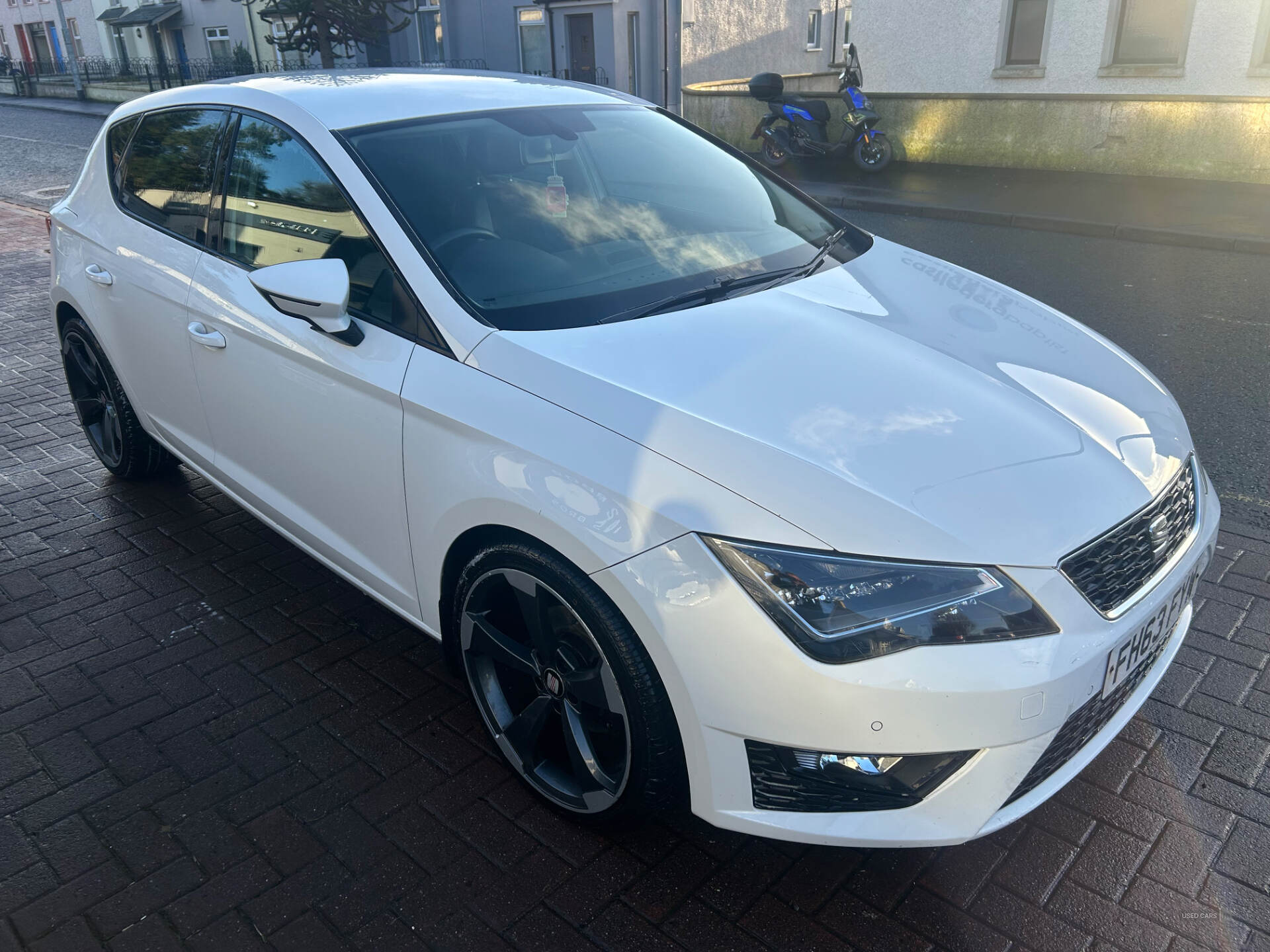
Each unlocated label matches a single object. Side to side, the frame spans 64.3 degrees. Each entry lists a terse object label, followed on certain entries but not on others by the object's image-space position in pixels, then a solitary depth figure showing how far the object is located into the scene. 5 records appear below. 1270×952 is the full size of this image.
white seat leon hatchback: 2.03
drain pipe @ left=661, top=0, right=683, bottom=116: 23.84
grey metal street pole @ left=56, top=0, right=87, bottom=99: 33.66
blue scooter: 14.05
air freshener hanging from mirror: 3.04
